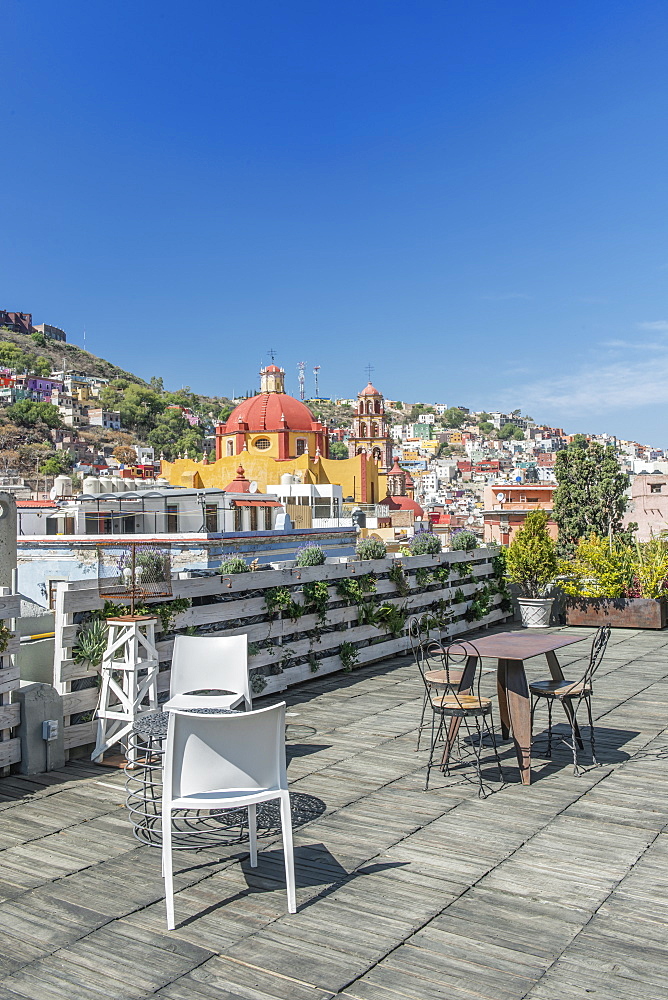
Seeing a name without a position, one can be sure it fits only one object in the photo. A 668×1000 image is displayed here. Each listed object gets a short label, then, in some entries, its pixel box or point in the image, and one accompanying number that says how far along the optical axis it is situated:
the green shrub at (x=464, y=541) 10.52
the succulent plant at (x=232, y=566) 7.43
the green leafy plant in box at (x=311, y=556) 7.84
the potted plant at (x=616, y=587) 10.89
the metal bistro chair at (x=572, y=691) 4.91
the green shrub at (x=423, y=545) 9.69
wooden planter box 10.82
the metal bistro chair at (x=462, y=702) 4.61
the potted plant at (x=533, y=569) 11.12
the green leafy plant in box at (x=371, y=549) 8.75
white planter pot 11.08
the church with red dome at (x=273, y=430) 50.59
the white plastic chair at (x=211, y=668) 4.39
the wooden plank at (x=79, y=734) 5.07
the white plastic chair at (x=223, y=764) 2.95
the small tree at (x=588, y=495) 15.08
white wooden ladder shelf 5.03
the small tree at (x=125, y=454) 123.44
